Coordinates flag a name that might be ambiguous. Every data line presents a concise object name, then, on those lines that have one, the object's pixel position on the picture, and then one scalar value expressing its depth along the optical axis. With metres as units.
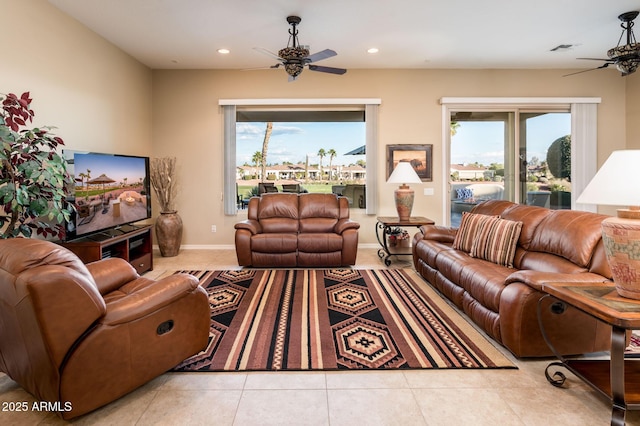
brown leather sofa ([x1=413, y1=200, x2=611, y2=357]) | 2.11
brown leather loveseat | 4.50
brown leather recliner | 1.47
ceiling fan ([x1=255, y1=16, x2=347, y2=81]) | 3.76
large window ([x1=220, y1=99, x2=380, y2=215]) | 5.83
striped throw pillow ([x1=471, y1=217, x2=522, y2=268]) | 2.98
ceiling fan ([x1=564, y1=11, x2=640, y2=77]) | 3.77
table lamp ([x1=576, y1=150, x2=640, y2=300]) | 1.60
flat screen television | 3.35
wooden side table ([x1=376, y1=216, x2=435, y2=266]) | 4.63
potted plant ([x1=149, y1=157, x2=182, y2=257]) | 5.22
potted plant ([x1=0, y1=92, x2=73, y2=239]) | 2.36
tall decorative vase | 5.20
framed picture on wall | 5.84
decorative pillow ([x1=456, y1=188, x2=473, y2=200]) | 6.02
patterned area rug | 2.22
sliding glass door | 5.88
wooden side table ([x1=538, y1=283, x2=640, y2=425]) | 1.49
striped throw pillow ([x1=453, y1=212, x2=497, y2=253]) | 3.39
